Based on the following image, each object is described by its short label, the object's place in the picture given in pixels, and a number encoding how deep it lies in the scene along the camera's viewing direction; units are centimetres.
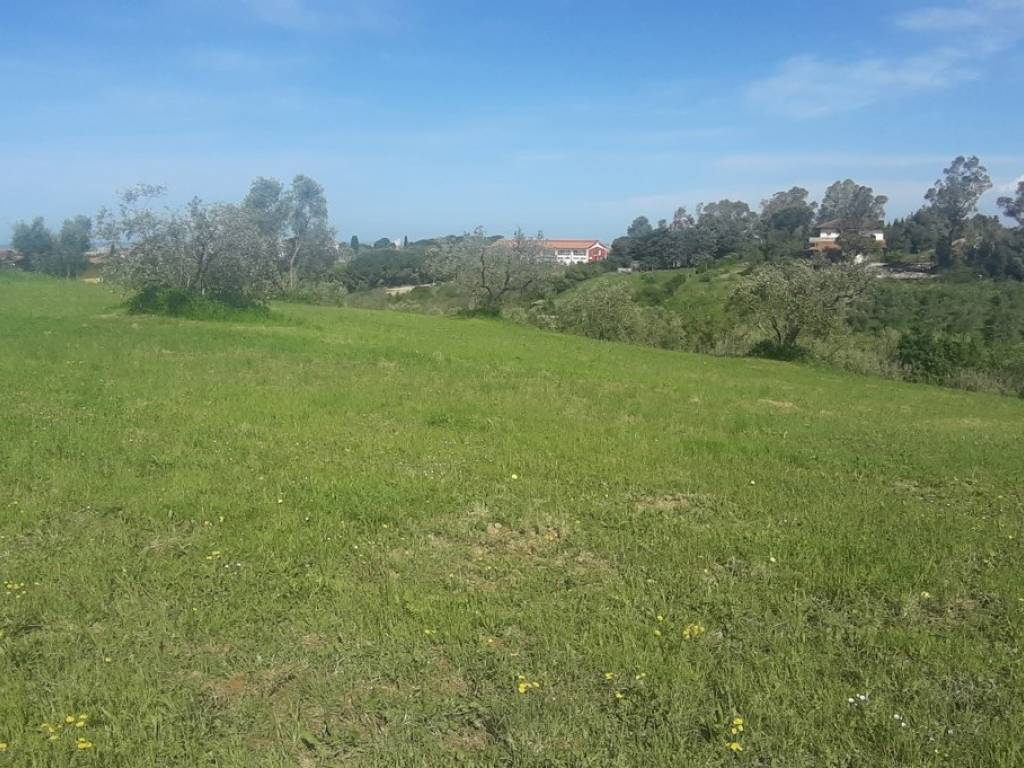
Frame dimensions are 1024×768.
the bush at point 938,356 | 3956
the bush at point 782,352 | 3700
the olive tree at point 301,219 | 6322
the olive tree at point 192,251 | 2597
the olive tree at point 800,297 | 3688
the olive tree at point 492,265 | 4691
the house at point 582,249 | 14938
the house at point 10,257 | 6489
